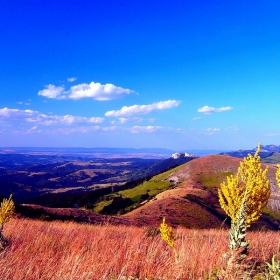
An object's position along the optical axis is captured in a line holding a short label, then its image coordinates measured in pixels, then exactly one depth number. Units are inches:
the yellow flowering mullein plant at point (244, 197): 202.4
